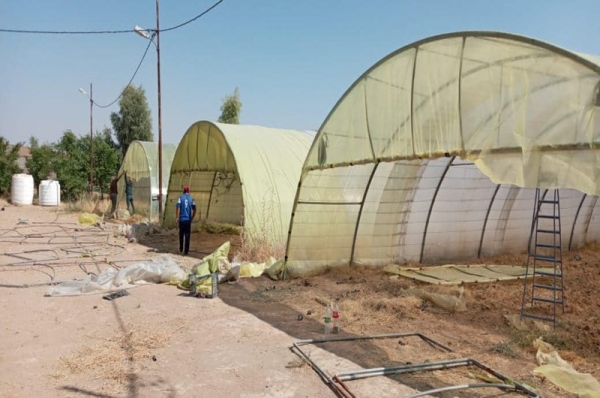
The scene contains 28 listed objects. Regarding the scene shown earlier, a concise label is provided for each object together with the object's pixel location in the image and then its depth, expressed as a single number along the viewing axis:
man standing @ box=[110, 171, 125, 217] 20.91
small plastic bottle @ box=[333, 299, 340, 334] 5.82
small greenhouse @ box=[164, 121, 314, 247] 12.13
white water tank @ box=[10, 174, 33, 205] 28.72
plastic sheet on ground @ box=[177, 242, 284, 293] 7.83
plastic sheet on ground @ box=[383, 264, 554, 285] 8.45
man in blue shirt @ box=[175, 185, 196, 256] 11.62
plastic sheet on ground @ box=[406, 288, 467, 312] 6.70
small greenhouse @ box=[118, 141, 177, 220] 19.67
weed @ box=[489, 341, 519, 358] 5.01
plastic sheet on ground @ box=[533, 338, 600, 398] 3.50
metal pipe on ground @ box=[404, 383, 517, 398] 3.82
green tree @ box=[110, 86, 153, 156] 40.09
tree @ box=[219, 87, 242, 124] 38.59
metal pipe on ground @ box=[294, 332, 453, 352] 5.28
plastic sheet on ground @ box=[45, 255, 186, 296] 7.70
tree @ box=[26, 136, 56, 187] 32.94
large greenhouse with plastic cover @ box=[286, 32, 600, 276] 4.75
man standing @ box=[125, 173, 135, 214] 20.77
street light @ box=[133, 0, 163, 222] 16.44
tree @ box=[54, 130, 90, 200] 31.25
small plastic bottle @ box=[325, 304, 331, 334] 5.72
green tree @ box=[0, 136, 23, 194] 30.89
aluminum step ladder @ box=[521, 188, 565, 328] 6.22
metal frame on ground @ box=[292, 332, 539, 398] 3.97
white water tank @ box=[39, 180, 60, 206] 28.61
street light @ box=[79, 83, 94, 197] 28.41
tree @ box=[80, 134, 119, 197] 31.34
